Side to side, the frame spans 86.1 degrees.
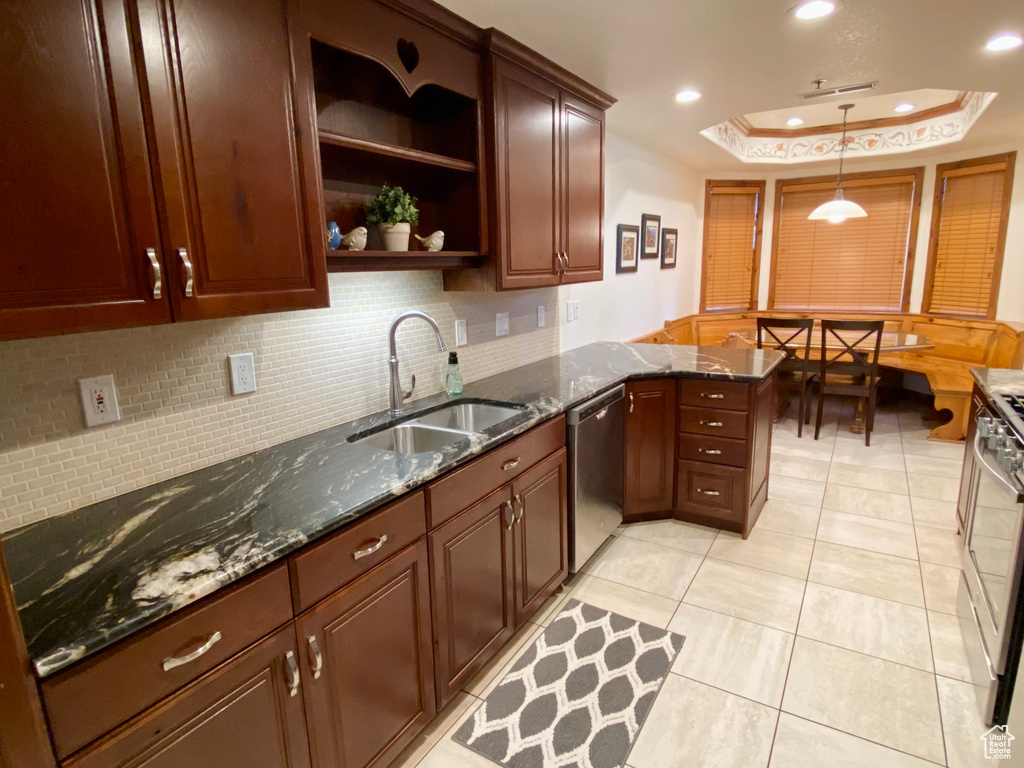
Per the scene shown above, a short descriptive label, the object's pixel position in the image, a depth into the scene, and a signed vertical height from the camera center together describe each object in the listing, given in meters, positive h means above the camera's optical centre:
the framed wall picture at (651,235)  4.36 +0.33
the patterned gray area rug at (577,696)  1.67 -1.39
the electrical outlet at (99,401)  1.33 -0.27
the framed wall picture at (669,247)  4.80 +0.25
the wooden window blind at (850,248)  5.21 +0.24
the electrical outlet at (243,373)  1.64 -0.26
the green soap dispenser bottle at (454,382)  2.32 -0.42
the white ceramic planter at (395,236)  1.89 +0.16
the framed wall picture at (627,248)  3.99 +0.21
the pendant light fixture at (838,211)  4.28 +0.48
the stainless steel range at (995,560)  1.62 -0.94
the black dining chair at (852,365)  4.06 -0.71
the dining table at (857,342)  4.15 -0.56
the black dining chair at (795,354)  4.26 -0.64
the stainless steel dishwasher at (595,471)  2.32 -0.87
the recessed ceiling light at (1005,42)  2.23 +0.93
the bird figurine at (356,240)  1.78 +0.14
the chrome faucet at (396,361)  2.02 -0.30
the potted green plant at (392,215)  1.88 +0.23
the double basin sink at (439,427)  1.99 -0.55
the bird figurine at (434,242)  2.06 +0.15
